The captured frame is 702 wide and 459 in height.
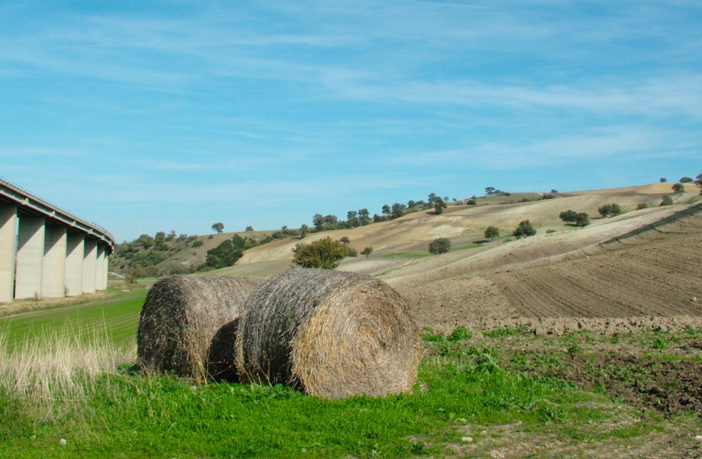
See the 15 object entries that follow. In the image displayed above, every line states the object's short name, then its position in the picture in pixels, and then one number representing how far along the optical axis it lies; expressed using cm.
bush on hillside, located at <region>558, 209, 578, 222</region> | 8569
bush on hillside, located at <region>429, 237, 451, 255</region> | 7662
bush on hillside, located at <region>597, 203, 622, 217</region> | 8488
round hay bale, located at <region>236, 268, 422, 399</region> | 980
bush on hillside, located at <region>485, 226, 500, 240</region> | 8625
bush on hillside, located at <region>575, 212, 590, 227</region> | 8075
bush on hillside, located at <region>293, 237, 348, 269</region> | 5716
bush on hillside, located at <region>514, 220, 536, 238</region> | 7894
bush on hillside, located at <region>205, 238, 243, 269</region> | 11646
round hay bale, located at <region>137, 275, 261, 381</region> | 1183
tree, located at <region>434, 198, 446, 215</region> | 12338
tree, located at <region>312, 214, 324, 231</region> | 16162
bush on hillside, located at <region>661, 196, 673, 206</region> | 7950
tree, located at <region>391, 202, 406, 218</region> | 15038
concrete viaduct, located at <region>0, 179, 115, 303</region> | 4534
